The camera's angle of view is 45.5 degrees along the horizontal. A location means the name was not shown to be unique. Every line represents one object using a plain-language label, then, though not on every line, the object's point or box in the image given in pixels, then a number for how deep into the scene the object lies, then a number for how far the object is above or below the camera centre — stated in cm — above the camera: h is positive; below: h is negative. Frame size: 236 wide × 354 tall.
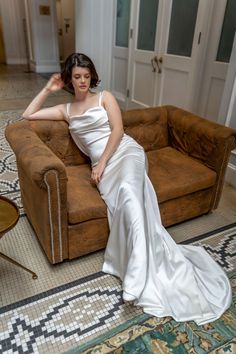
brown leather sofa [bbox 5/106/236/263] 137 -81
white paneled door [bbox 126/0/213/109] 293 -19
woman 132 -86
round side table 118 -76
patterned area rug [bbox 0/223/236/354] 119 -119
